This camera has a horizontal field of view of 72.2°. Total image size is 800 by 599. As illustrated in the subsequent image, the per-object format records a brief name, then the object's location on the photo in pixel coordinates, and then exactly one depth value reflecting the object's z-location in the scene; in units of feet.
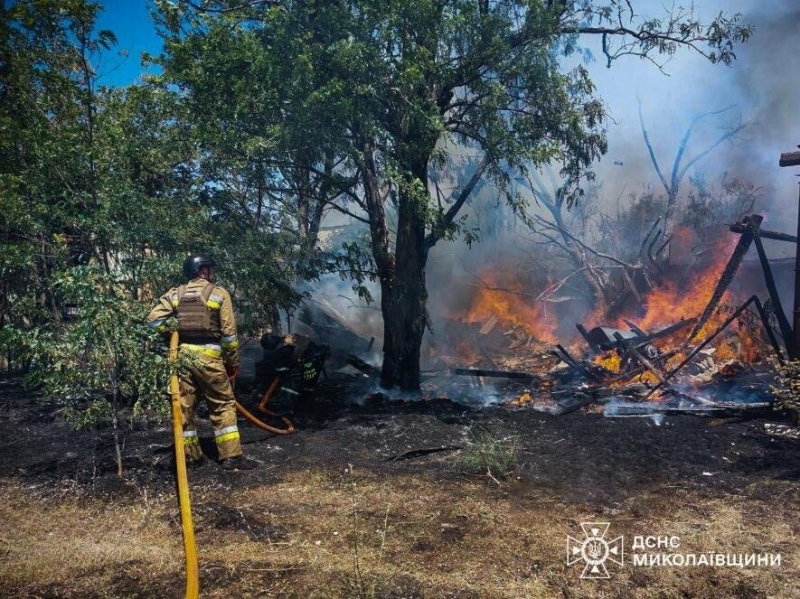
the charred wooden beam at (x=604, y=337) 34.20
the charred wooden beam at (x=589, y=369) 32.99
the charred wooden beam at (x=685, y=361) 25.62
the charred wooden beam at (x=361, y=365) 35.29
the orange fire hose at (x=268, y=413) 21.12
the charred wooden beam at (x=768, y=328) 25.96
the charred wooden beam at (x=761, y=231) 26.50
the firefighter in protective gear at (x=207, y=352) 17.71
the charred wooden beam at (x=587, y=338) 36.88
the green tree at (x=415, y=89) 22.84
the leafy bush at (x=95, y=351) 15.29
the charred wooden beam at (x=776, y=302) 25.93
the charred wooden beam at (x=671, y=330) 34.71
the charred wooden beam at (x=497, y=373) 34.06
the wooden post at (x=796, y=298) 22.99
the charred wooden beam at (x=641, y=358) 29.66
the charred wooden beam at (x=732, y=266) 26.66
